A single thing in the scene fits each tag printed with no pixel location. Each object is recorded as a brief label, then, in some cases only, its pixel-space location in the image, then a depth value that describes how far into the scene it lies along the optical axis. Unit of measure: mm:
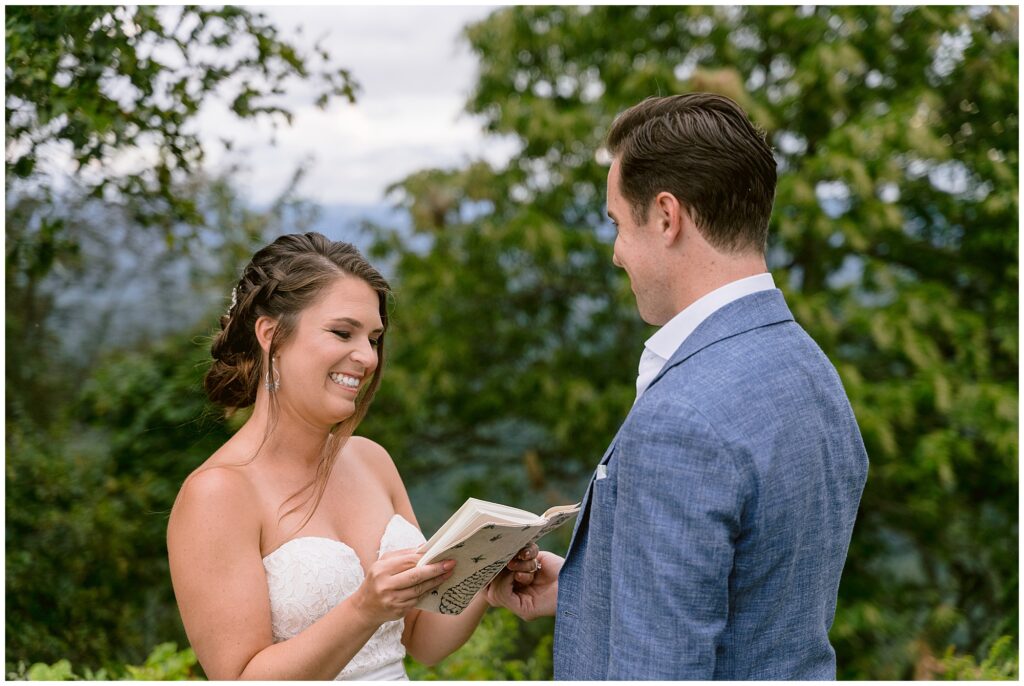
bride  2307
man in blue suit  1674
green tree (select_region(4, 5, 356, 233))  3381
